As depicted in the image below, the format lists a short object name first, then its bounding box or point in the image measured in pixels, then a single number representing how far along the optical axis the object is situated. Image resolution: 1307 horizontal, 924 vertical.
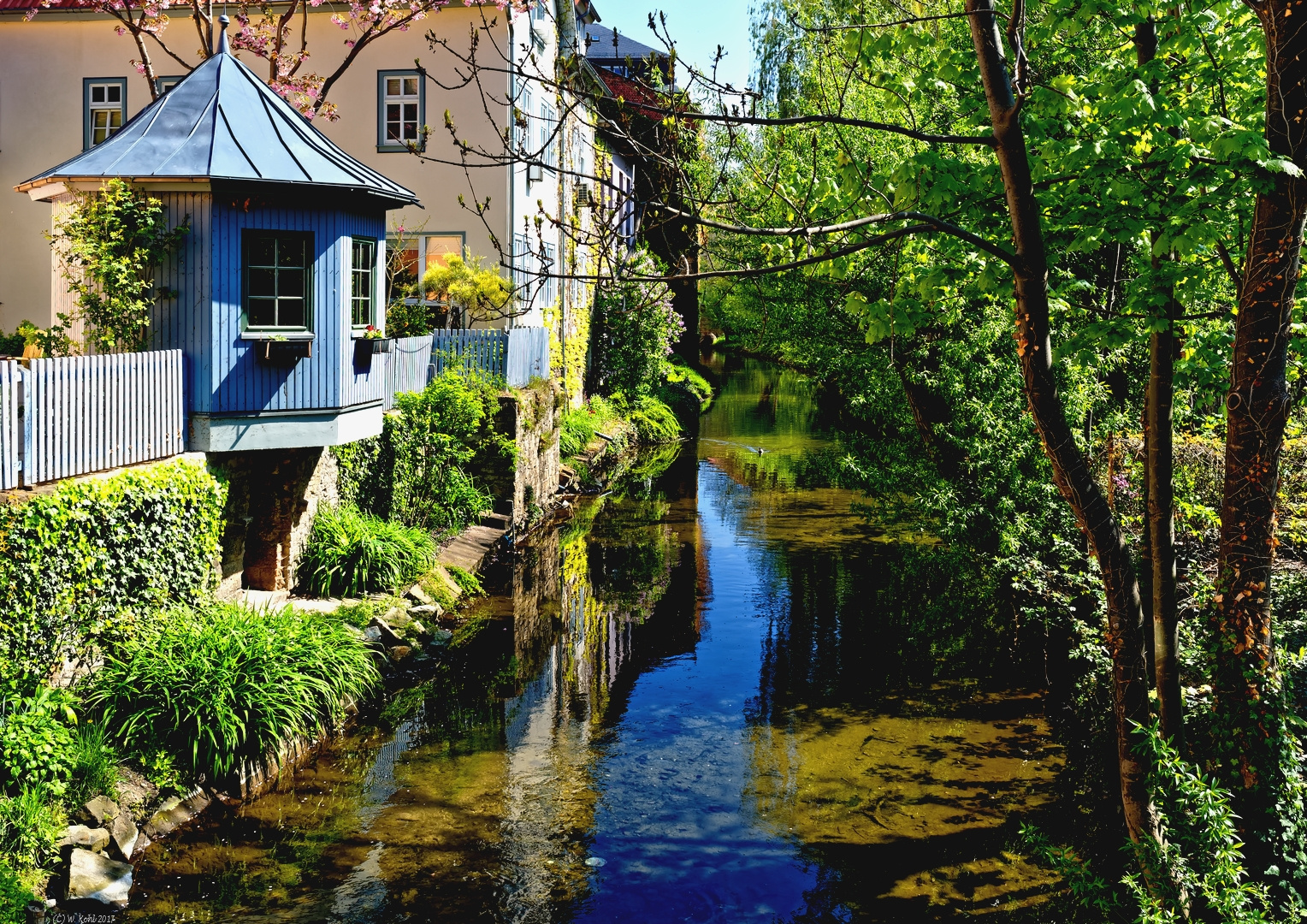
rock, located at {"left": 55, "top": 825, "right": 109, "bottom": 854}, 8.44
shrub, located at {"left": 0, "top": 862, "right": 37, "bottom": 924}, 7.41
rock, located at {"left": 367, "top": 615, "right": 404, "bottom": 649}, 13.77
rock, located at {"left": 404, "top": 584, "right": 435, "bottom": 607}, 15.26
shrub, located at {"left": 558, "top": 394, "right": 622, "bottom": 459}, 27.27
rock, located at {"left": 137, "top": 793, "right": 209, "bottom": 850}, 9.22
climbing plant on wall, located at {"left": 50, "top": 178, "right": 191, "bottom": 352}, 12.72
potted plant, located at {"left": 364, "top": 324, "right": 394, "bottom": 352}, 14.65
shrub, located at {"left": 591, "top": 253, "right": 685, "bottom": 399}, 32.81
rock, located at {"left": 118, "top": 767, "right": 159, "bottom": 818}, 9.18
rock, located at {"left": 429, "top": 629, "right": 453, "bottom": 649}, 14.49
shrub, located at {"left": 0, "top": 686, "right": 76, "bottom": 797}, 8.42
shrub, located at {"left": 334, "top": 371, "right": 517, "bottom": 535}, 16.86
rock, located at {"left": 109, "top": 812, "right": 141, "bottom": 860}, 8.74
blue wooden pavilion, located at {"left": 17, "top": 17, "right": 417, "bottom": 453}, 12.93
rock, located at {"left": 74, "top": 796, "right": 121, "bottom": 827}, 8.76
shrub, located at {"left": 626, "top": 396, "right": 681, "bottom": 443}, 33.88
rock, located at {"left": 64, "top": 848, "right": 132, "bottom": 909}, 8.12
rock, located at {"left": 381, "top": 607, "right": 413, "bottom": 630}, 14.20
